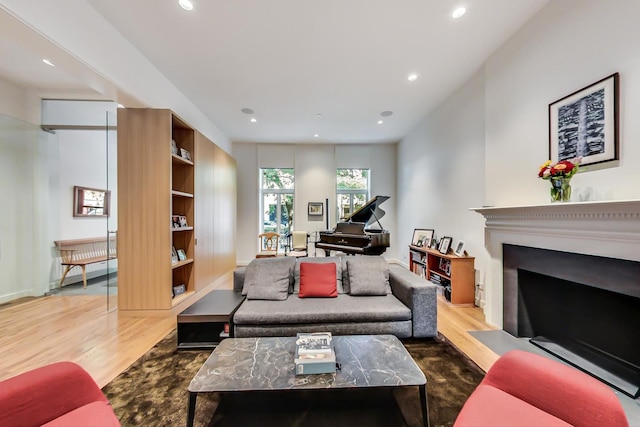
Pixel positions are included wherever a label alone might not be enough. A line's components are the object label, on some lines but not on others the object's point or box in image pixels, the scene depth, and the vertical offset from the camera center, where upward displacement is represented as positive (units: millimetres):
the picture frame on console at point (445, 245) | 4047 -545
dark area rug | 1558 -1331
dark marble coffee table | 1405 -1000
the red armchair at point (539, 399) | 1045 -878
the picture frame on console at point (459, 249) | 3758 -559
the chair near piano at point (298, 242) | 6192 -745
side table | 2357 -1102
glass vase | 2061 +207
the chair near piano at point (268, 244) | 5918 -850
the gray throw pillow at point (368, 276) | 2838 -750
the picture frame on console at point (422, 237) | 4805 -495
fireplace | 1867 -904
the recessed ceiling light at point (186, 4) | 2236 +1961
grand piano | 4566 -442
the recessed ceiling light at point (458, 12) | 2312 +1951
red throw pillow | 2787 -782
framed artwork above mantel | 1838 +747
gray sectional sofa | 2395 -965
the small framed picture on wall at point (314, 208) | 6863 +158
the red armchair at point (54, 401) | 1035 -855
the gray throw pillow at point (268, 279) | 2730 -764
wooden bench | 4258 -710
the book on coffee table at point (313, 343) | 1619 -909
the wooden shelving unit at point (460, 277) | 3574 -964
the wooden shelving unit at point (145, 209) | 3207 +66
